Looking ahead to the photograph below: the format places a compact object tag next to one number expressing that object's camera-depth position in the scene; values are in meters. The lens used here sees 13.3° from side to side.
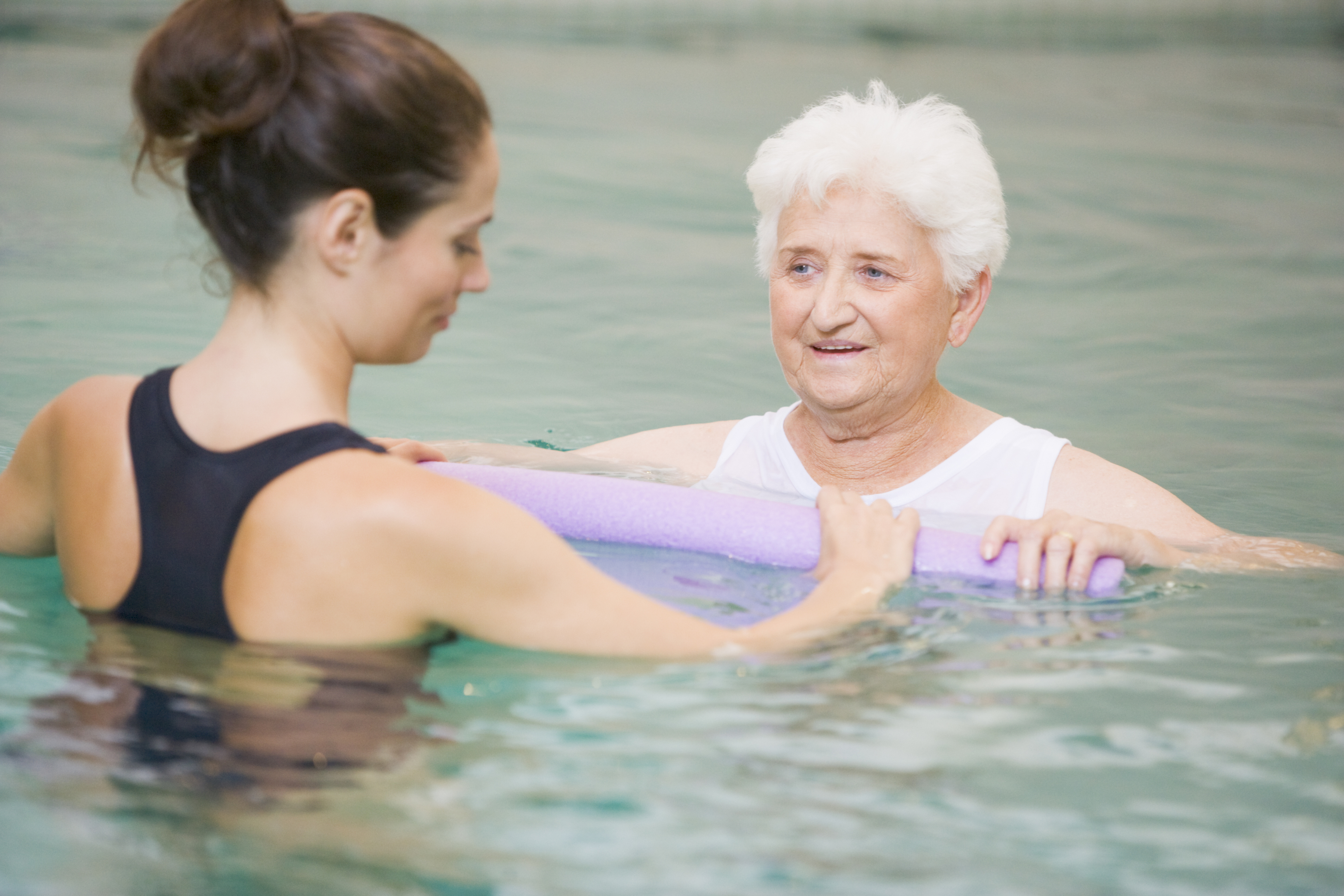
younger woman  3.93
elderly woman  4.31
